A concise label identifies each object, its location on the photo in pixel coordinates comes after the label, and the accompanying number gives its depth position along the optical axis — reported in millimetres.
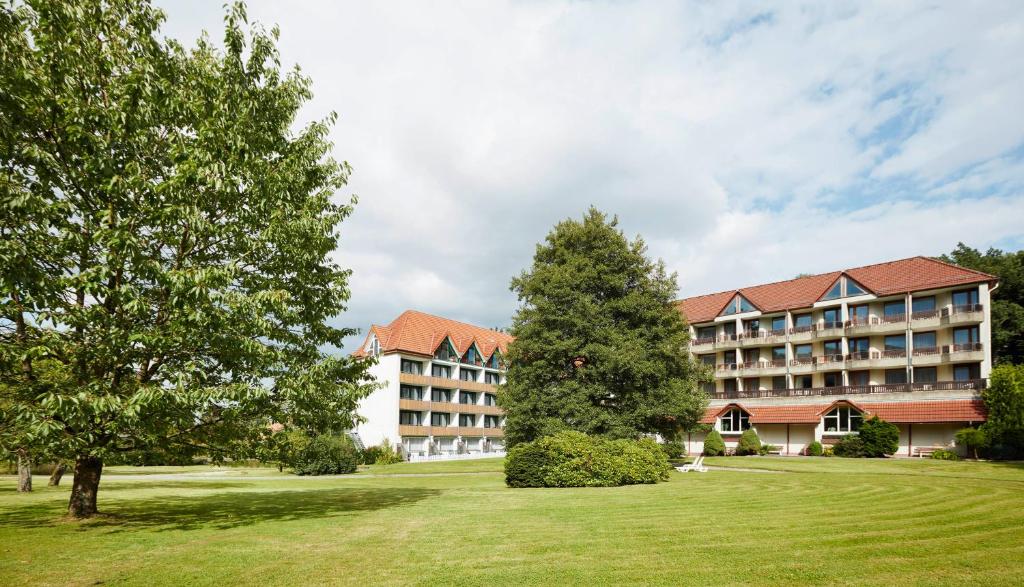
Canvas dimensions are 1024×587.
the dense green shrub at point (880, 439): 45281
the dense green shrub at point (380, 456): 50250
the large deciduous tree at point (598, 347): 33750
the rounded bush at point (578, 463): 24156
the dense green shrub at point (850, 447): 45875
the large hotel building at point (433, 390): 63531
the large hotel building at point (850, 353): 48156
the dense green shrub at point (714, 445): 52625
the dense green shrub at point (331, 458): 38625
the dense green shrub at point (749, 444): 52781
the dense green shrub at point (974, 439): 41406
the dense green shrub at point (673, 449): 41972
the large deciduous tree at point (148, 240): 11594
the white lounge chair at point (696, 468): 32250
